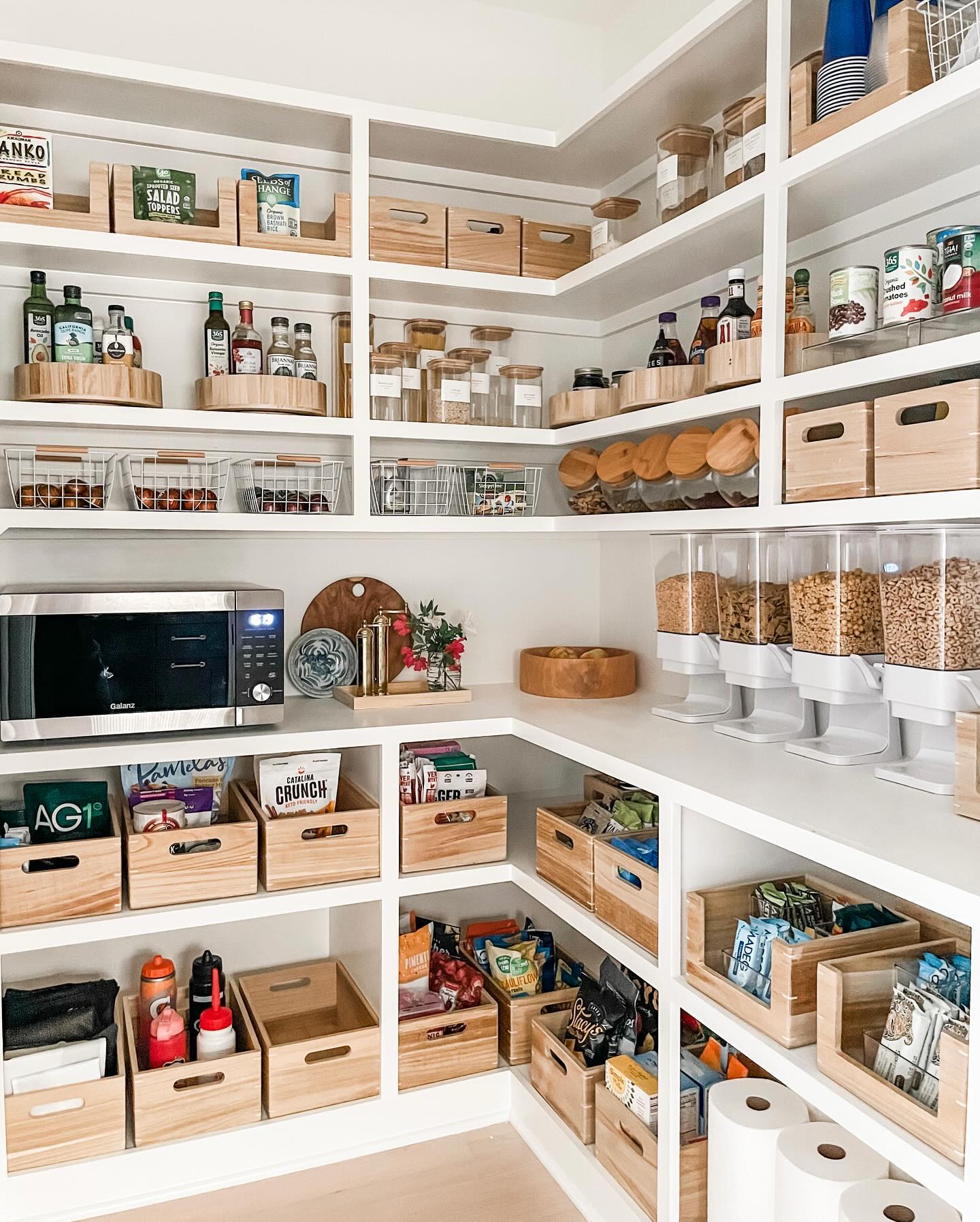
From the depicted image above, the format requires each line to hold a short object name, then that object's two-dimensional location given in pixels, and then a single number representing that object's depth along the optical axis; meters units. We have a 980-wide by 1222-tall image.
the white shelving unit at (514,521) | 1.60
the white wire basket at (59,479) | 2.10
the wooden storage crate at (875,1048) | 1.16
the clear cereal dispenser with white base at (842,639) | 1.74
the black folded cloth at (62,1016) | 2.09
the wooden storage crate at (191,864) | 2.06
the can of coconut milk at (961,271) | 1.48
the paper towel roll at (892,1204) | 1.35
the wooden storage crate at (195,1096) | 2.07
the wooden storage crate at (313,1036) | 2.18
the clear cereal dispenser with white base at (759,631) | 1.95
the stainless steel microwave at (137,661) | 1.98
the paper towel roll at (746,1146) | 1.56
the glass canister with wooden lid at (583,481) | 2.50
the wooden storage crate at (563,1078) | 2.02
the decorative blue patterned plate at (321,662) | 2.58
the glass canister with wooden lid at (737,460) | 1.88
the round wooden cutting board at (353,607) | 2.62
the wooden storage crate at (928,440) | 1.41
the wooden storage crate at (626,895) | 1.78
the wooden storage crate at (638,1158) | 1.71
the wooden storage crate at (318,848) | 2.16
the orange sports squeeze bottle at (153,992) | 2.23
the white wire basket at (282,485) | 2.32
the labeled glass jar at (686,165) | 2.08
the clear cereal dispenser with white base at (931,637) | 1.54
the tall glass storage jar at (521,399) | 2.53
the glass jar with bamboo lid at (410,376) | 2.44
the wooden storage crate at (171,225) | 2.14
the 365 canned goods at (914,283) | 1.56
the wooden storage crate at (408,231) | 2.35
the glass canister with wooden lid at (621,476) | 2.31
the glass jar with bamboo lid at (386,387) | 2.37
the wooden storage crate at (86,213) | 2.06
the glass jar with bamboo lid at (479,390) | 2.47
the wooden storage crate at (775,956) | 1.43
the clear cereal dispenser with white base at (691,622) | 2.13
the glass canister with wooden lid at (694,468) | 2.03
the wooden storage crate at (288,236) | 2.23
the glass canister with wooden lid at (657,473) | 2.17
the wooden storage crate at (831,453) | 1.60
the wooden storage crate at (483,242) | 2.44
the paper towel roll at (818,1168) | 1.43
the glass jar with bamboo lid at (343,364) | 2.39
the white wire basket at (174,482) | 2.21
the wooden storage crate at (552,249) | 2.51
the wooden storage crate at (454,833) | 2.26
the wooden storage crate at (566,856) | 2.01
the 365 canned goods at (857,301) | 1.67
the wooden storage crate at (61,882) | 1.97
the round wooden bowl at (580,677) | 2.55
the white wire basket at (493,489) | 2.50
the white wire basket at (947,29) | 1.47
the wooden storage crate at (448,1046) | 2.27
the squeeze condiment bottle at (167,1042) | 2.13
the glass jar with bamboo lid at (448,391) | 2.44
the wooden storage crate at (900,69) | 1.50
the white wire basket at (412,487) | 2.42
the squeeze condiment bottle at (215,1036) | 2.19
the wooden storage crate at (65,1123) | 1.98
